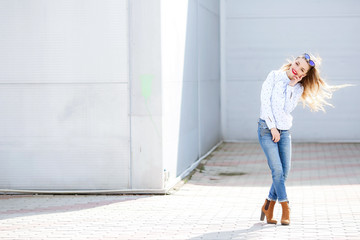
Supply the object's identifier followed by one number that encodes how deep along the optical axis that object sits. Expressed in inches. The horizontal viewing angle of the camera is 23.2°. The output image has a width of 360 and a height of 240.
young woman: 336.6
